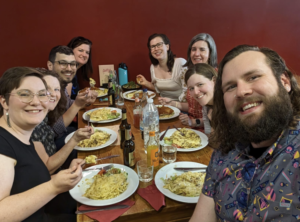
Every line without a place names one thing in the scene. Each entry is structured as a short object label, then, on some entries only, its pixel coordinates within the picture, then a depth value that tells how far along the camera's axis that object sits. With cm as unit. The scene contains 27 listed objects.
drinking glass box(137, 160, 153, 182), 126
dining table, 105
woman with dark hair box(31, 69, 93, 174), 157
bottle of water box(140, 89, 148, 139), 218
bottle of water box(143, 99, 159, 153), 182
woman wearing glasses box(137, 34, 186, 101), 325
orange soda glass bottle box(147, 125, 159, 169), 135
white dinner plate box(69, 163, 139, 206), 109
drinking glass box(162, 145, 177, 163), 143
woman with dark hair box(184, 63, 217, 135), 192
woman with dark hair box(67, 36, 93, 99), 339
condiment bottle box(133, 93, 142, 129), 205
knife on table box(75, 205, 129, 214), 106
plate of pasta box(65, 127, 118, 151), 163
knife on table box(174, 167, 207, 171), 135
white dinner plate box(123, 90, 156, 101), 298
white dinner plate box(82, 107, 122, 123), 216
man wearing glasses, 225
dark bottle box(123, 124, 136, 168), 136
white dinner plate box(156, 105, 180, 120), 225
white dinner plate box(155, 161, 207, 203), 110
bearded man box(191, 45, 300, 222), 78
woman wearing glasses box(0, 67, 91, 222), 98
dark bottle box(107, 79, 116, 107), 272
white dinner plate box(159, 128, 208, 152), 156
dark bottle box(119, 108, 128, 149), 160
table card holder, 392
